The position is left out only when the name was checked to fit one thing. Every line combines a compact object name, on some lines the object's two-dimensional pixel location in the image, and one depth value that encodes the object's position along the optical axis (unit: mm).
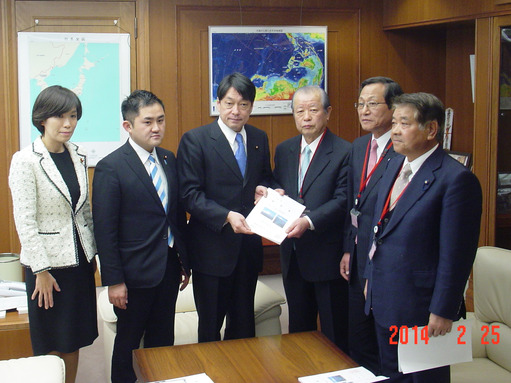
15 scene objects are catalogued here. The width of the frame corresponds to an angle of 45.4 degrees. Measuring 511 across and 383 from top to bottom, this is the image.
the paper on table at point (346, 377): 2244
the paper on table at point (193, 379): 2248
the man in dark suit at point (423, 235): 2170
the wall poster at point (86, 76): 4840
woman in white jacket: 2529
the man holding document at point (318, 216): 2986
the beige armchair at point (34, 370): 2338
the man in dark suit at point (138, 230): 2697
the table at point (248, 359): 2346
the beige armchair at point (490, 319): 2576
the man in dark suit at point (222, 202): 2912
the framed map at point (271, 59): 5191
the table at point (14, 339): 3121
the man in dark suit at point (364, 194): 2771
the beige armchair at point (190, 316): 3229
